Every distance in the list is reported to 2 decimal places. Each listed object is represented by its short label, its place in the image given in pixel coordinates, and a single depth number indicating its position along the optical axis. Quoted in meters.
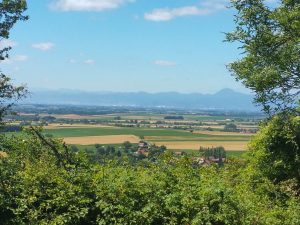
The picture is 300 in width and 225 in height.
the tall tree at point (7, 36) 14.87
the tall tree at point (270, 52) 17.31
